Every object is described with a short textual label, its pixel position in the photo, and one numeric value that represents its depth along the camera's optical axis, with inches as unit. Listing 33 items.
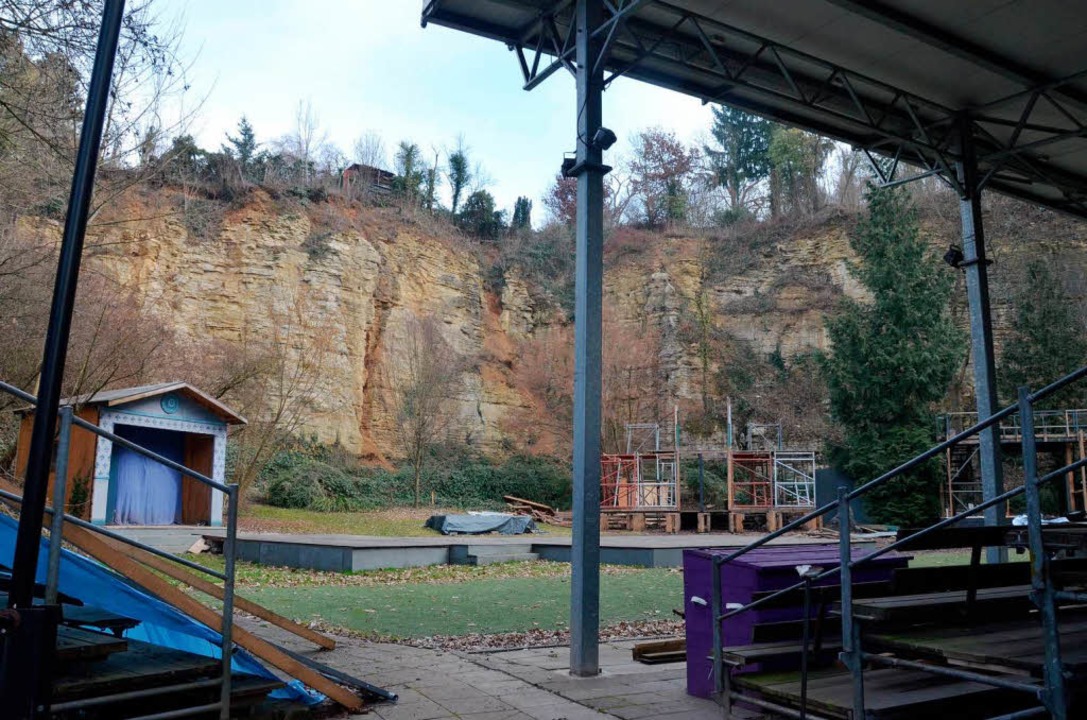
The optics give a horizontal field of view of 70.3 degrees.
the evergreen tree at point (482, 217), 1427.2
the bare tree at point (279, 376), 818.8
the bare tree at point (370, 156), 1384.1
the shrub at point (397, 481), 887.7
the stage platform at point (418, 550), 459.8
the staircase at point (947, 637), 106.1
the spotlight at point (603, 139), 223.0
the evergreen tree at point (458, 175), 1464.1
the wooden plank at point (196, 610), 124.7
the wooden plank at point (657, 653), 215.9
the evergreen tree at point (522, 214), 1496.1
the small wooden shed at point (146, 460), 636.7
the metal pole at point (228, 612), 129.1
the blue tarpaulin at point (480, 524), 719.1
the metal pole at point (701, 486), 870.4
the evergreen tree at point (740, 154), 1498.5
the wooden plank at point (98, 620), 135.2
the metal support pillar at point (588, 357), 202.4
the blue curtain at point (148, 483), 696.4
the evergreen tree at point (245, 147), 1154.2
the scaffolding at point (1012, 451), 853.2
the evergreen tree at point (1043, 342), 951.0
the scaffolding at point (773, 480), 877.2
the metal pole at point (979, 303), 331.6
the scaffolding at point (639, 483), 876.0
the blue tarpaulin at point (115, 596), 124.9
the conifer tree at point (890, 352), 937.5
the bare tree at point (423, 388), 1037.8
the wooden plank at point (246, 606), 151.9
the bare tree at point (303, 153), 1231.9
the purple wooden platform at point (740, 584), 158.4
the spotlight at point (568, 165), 235.5
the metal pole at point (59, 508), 106.5
